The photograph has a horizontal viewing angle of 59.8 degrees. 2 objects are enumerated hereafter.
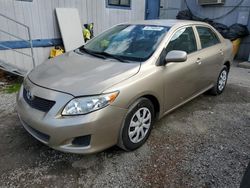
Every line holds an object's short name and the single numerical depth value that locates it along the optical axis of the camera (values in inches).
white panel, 232.4
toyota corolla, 81.0
